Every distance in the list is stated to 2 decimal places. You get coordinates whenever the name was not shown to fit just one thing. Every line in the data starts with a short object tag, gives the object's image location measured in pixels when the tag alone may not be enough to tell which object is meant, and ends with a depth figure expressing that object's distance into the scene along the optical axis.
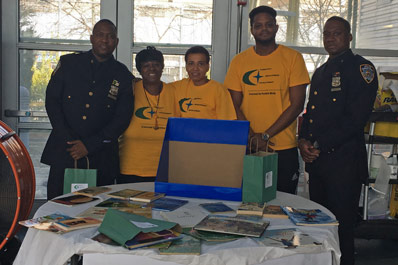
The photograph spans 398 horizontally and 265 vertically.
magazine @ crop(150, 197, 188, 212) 1.65
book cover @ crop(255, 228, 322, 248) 1.30
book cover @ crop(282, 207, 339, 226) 1.50
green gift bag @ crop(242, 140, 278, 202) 1.78
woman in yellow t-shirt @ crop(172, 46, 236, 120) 2.69
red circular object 2.41
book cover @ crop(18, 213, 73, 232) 1.36
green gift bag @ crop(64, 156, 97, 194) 2.12
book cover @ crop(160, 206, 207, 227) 1.49
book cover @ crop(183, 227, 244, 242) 1.30
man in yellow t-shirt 2.68
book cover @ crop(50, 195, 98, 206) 1.68
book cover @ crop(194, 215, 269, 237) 1.35
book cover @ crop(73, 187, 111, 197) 1.83
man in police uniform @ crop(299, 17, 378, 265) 2.58
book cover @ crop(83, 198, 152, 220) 1.52
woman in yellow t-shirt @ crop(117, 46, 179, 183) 2.66
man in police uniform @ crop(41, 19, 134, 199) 2.62
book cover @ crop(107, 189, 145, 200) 1.79
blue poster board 1.86
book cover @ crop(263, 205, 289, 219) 1.59
